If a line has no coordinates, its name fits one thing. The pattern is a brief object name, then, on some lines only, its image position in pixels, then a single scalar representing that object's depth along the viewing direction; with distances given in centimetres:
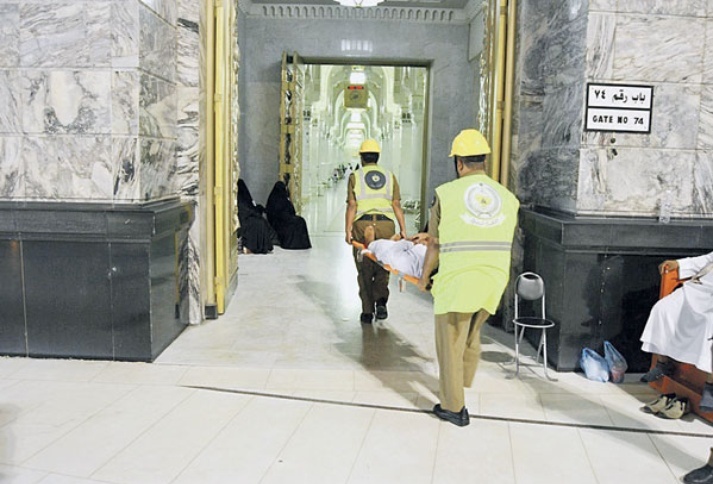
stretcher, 499
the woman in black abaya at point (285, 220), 1189
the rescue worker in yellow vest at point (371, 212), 674
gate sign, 513
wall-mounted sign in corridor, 2469
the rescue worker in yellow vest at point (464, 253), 402
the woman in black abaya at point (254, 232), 1130
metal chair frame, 493
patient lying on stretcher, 517
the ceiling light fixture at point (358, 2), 1027
